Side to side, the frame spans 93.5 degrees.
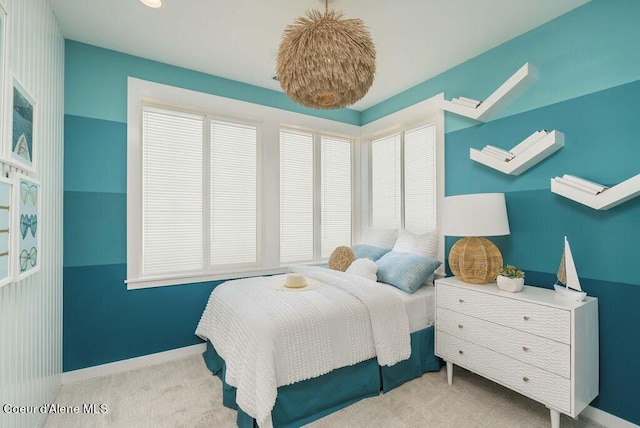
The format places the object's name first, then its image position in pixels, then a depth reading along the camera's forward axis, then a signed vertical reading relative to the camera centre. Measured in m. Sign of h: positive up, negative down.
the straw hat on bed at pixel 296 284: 2.47 -0.58
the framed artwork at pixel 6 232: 1.33 -0.07
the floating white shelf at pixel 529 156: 2.14 +0.46
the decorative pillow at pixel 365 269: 2.86 -0.51
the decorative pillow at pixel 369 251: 3.27 -0.40
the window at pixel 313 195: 3.68 +0.27
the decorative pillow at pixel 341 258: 3.28 -0.47
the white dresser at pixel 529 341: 1.74 -0.82
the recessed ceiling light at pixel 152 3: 2.05 +1.47
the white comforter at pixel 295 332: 1.74 -0.78
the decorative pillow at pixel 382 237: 3.47 -0.26
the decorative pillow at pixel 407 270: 2.66 -0.50
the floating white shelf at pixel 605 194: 1.77 +0.14
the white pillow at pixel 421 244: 2.96 -0.29
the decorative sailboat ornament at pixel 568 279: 1.84 -0.41
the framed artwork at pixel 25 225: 1.48 -0.05
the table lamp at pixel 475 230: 2.20 -0.11
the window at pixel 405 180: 3.26 +0.42
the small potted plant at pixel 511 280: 2.05 -0.44
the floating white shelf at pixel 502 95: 2.25 +0.99
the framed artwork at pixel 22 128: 1.50 +0.47
